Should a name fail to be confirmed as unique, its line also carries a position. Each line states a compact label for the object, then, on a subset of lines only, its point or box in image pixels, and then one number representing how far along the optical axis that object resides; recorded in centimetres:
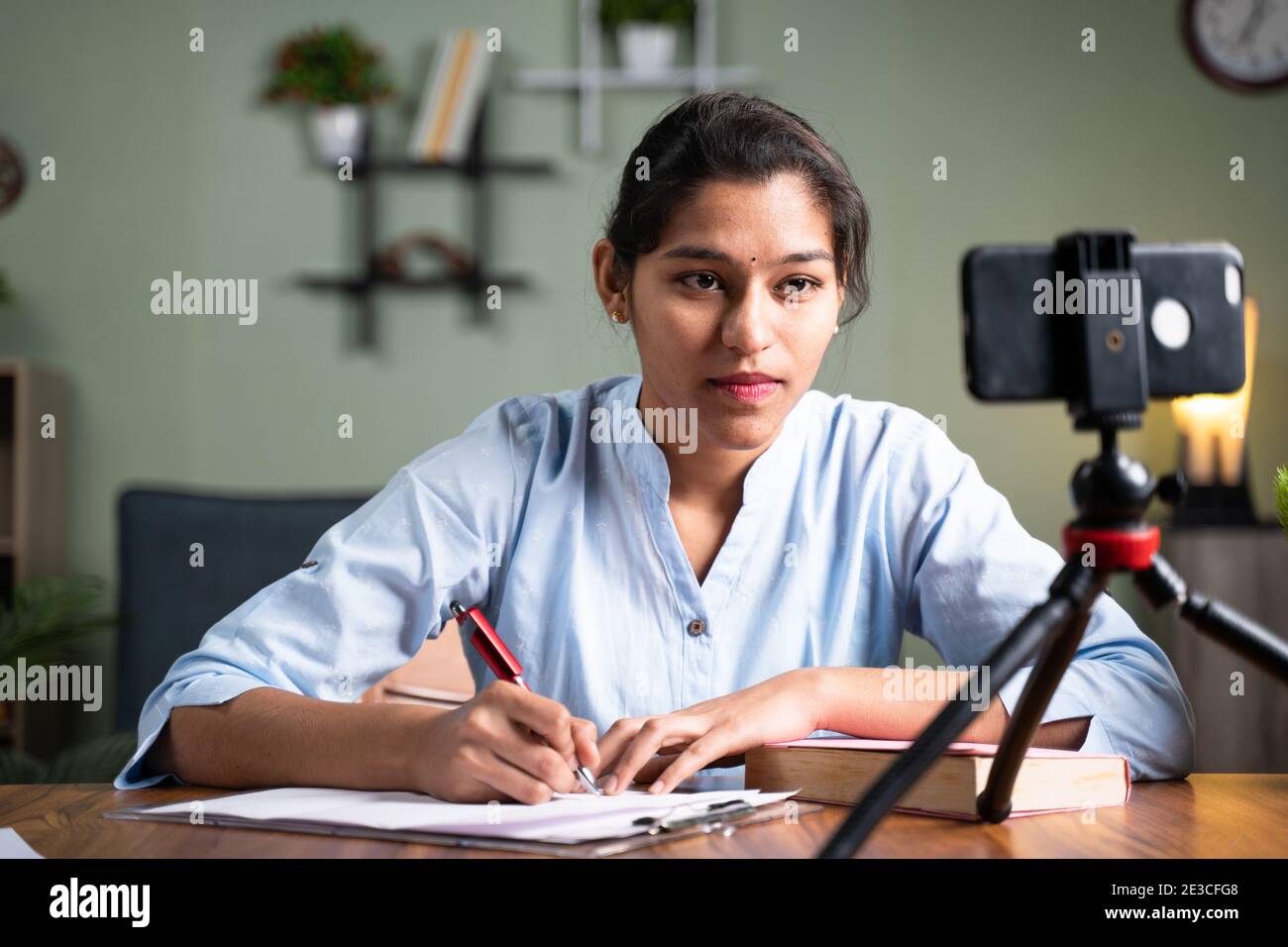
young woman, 104
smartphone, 61
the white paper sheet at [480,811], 71
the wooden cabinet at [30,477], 283
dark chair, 211
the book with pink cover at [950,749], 80
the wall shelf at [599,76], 295
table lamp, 273
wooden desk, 69
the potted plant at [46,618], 256
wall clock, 299
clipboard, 67
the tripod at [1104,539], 58
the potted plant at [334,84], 292
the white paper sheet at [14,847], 68
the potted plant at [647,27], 290
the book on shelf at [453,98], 294
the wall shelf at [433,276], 297
